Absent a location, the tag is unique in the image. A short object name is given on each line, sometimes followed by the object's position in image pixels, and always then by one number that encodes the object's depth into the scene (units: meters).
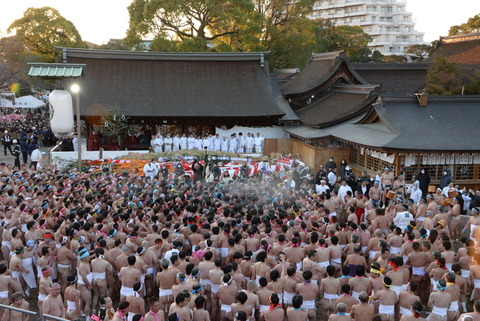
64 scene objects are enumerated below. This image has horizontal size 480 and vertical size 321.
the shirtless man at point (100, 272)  9.04
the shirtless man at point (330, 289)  8.52
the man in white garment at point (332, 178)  17.93
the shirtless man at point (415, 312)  6.89
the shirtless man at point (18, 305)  7.20
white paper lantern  17.55
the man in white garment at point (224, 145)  25.10
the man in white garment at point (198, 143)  25.02
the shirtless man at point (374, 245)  10.33
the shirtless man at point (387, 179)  15.99
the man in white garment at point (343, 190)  15.11
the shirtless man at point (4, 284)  8.30
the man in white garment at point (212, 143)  25.14
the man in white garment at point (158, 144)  24.48
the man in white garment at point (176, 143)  24.97
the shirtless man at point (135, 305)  7.68
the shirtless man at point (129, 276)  8.60
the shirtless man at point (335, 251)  9.91
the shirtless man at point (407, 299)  8.03
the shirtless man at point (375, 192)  14.87
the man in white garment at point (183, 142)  24.95
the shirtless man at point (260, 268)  8.69
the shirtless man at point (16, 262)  9.45
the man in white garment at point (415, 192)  15.06
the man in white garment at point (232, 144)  25.22
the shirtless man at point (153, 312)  6.87
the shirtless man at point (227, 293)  8.13
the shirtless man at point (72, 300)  8.16
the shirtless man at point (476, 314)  6.98
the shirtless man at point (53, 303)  7.56
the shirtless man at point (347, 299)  7.78
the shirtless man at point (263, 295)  7.88
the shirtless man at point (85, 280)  8.96
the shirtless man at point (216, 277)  8.75
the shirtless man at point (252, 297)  7.71
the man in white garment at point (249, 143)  25.41
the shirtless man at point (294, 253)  9.68
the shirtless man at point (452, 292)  8.12
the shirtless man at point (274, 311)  7.26
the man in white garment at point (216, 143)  25.14
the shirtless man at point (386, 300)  7.98
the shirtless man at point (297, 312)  7.30
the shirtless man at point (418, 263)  9.57
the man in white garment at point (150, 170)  19.36
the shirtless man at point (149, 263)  9.58
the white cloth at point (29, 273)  9.95
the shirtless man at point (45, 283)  8.34
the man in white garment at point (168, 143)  24.83
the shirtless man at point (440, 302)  7.87
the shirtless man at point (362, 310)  7.41
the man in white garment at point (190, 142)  24.98
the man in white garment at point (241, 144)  25.56
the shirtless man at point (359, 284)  8.43
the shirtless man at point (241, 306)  7.46
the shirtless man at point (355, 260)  9.41
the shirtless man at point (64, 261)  9.62
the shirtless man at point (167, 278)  8.64
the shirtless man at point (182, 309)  7.18
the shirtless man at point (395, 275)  8.57
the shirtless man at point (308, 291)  8.20
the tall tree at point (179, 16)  32.84
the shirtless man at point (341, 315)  6.98
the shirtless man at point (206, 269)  8.97
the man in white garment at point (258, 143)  25.49
